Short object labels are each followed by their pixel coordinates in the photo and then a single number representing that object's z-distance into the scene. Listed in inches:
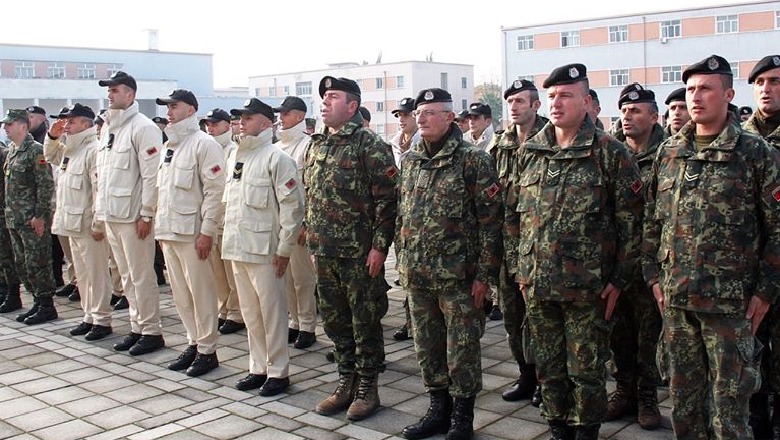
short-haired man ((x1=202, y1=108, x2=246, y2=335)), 295.3
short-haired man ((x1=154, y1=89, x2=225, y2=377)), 239.6
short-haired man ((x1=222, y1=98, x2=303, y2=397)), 214.5
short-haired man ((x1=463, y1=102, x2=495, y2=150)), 316.2
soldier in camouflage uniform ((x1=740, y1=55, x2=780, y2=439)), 166.4
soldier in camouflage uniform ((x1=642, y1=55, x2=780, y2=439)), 138.4
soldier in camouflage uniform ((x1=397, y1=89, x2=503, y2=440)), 173.2
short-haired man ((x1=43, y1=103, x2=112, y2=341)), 289.7
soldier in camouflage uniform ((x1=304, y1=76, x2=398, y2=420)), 195.3
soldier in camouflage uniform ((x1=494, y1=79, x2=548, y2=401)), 204.4
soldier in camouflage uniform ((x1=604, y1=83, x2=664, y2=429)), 182.4
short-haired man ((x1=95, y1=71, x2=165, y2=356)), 262.5
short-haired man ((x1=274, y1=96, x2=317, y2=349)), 271.4
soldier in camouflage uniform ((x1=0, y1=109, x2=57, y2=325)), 319.0
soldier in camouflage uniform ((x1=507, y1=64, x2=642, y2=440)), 155.6
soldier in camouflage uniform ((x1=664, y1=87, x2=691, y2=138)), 218.4
